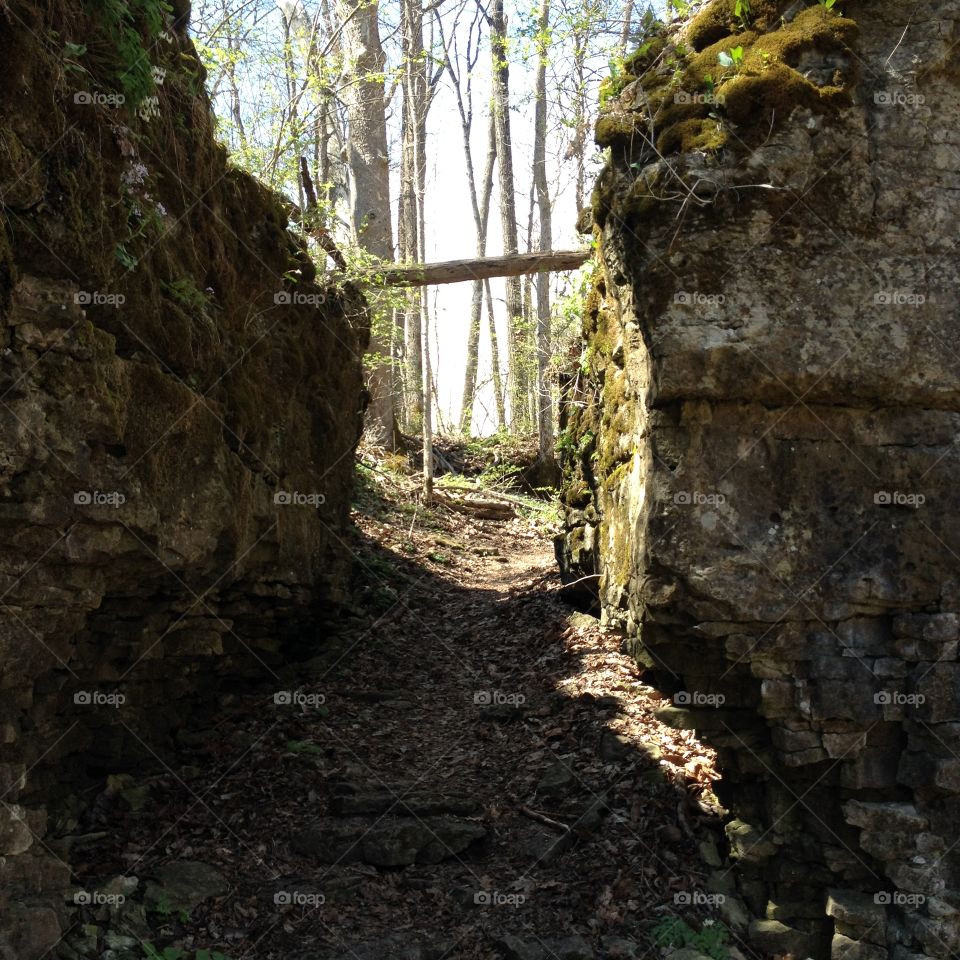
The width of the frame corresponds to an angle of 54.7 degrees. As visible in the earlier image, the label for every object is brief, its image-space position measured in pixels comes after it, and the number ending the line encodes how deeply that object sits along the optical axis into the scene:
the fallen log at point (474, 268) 13.07
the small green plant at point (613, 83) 7.33
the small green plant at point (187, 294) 6.91
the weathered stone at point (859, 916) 6.00
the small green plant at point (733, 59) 6.49
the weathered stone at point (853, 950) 5.93
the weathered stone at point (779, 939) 6.14
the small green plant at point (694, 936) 6.00
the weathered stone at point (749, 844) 6.39
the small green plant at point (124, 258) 6.12
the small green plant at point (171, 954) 5.68
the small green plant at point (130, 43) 6.07
